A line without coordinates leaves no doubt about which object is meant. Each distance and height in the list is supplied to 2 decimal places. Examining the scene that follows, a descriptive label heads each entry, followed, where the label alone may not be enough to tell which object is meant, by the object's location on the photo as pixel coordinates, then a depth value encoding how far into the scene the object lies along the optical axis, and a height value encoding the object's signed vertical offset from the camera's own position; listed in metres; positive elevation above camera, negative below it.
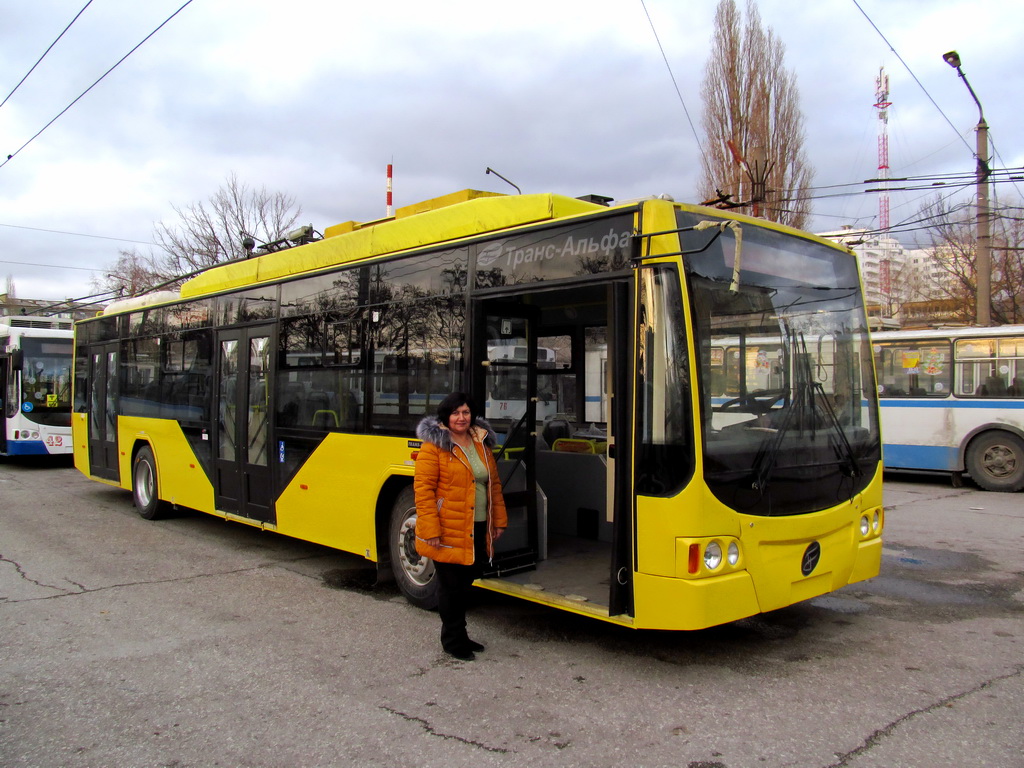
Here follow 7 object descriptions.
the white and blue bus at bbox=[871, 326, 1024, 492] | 13.09 -0.55
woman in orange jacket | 4.98 -0.81
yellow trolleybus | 4.59 -0.13
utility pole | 15.86 +2.70
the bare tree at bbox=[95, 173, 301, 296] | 31.61 +5.47
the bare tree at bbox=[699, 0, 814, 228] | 23.27 +7.57
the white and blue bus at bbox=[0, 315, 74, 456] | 16.52 -0.07
